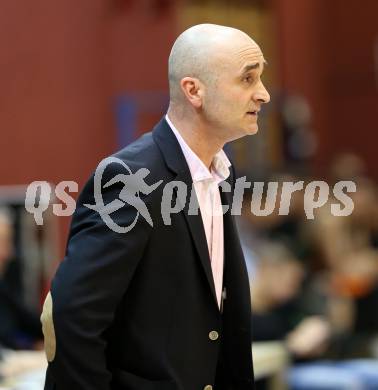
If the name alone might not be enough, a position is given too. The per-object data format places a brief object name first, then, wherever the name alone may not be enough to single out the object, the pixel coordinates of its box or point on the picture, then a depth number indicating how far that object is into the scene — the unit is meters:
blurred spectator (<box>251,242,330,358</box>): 10.10
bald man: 3.87
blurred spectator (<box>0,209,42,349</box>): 9.79
